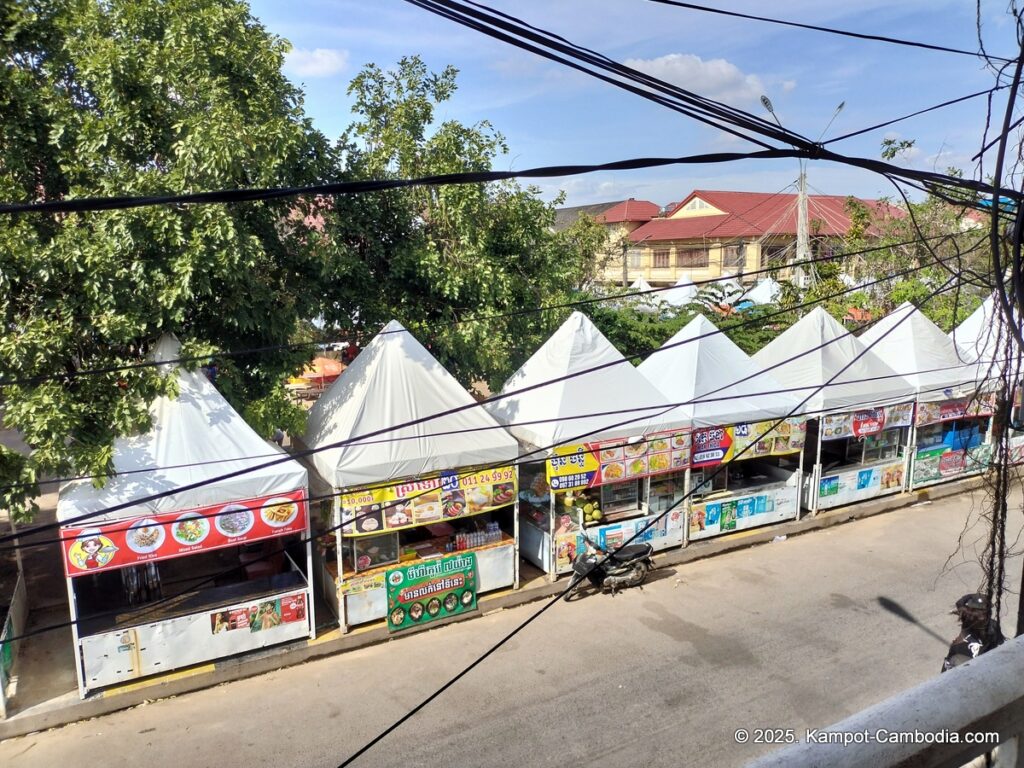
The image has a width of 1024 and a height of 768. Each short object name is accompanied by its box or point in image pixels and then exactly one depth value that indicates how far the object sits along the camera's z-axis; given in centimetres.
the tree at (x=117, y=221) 859
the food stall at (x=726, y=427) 1336
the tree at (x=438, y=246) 1290
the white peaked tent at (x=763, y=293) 3641
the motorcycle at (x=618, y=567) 1181
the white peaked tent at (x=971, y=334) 1644
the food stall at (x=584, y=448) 1200
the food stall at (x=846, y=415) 1503
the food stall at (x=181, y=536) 876
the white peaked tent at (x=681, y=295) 3266
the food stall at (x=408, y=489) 1043
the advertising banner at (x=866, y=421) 1497
